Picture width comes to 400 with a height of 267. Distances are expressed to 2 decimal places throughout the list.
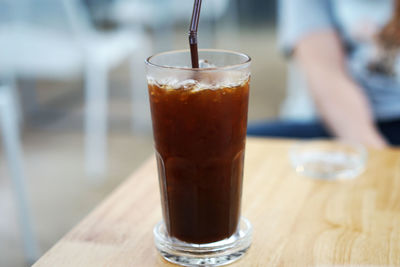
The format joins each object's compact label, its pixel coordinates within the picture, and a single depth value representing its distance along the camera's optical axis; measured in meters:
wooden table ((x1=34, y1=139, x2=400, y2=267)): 0.57
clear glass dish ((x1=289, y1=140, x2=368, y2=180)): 0.81
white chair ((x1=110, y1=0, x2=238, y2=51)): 3.31
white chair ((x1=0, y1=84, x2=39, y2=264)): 1.35
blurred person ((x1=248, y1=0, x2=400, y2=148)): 1.28
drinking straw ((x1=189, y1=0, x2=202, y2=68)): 0.51
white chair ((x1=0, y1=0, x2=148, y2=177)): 2.19
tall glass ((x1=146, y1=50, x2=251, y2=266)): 0.52
